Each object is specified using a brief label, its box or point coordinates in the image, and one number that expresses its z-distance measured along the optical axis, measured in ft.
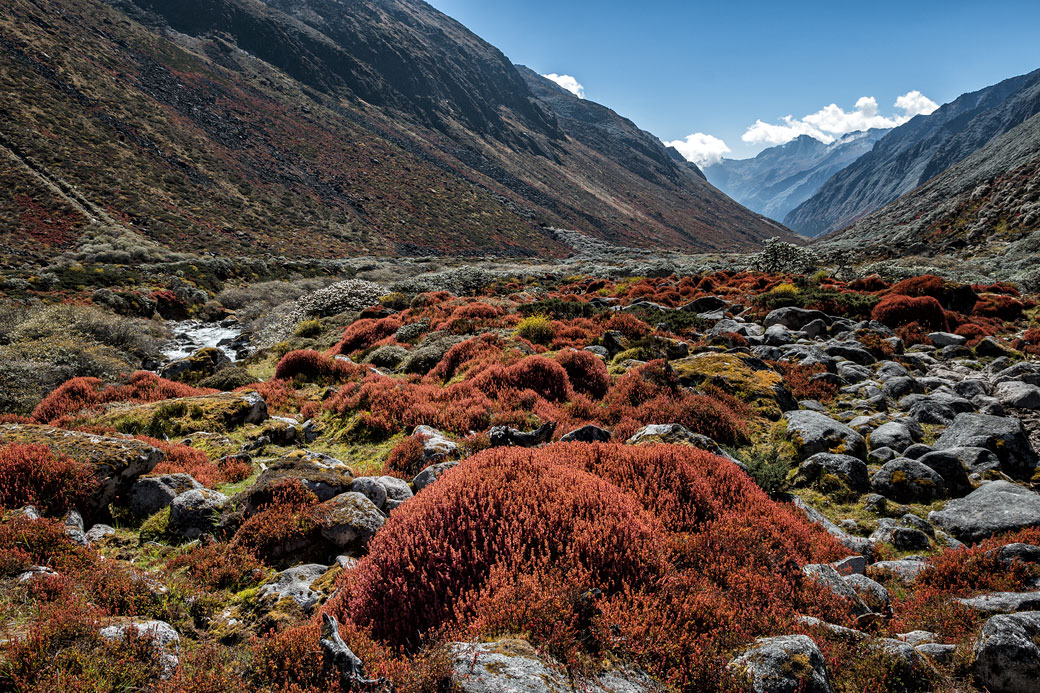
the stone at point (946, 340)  41.47
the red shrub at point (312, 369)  44.62
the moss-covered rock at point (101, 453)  18.85
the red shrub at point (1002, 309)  50.78
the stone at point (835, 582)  13.26
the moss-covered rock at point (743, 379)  30.55
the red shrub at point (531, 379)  33.41
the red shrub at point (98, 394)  31.55
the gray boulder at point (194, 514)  18.12
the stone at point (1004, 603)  11.90
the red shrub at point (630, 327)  47.60
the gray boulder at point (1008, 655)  9.77
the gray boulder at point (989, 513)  16.88
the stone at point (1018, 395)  28.43
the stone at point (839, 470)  21.91
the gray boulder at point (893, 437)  24.81
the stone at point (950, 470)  20.75
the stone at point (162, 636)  11.10
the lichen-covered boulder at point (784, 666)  9.86
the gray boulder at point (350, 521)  17.13
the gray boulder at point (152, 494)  19.10
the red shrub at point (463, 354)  41.55
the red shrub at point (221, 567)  15.26
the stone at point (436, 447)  24.42
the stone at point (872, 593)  13.60
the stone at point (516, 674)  8.92
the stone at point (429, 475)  21.56
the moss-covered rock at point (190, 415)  29.55
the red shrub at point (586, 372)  34.81
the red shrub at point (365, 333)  58.80
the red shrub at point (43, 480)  16.57
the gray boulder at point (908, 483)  20.68
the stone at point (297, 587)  14.08
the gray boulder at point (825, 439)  24.23
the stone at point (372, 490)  19.90
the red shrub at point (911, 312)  47.39
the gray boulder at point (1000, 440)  22.12
